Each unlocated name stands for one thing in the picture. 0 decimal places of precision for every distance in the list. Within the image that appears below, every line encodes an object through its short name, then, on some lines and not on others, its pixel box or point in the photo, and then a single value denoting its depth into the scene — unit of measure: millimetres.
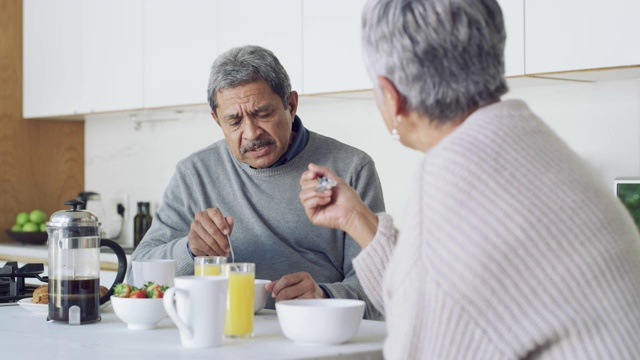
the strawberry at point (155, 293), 1767
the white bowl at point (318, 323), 1558
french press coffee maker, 1814
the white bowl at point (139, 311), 1723
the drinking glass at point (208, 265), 1813
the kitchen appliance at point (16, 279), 2178
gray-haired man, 2402
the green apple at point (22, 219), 4695
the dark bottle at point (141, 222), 4453
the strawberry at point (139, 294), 1754
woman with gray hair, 1234
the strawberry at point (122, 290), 1768
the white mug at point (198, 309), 1566
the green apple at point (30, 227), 4625
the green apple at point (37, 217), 4664
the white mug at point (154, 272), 2004
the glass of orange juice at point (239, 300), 1661
